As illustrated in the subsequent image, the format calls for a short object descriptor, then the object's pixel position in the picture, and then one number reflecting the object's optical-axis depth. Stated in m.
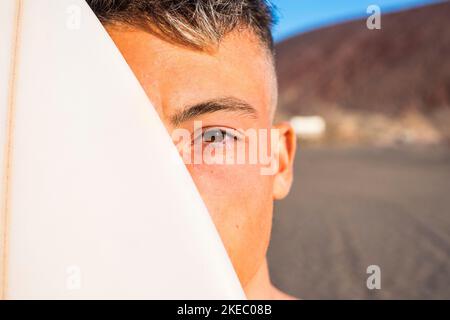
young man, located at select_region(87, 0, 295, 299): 0.42
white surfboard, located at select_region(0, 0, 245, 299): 0.33
